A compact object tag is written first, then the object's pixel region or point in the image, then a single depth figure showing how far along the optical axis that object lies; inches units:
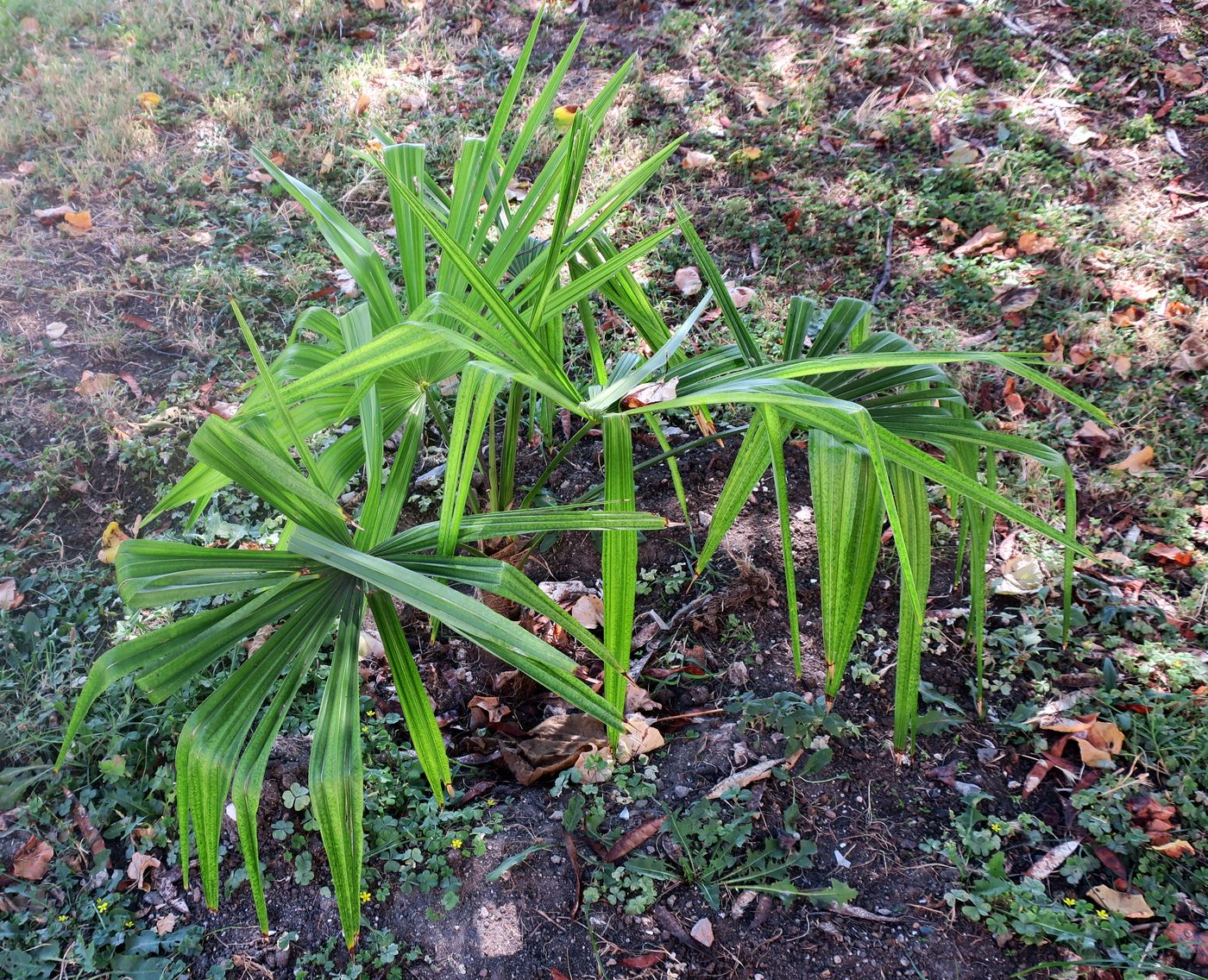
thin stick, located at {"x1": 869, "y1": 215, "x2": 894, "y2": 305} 121.3
